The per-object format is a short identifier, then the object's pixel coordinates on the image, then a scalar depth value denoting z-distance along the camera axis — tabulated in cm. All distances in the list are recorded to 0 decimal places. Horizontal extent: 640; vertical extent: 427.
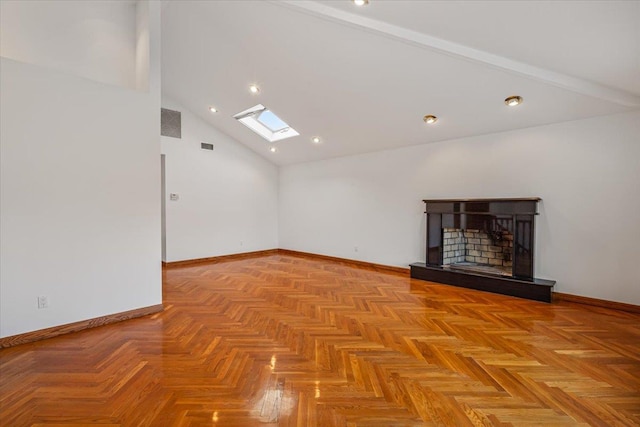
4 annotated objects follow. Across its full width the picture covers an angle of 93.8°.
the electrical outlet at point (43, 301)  272
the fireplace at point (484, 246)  398
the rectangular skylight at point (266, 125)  596
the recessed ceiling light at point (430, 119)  436
